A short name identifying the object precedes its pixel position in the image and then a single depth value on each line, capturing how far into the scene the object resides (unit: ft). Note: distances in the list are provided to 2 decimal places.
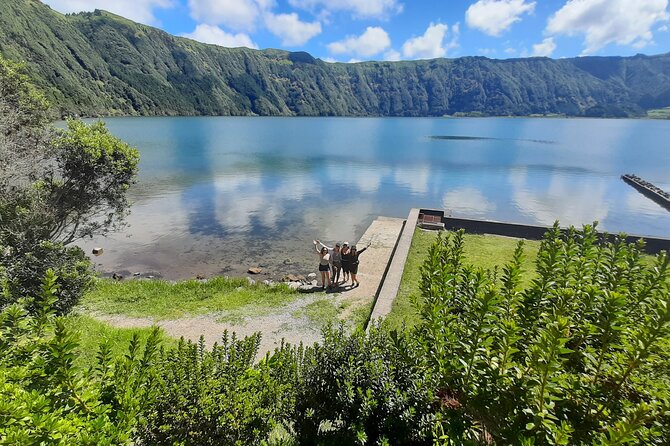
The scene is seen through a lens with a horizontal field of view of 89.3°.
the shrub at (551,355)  9.41
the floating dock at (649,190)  130.02
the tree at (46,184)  36.29
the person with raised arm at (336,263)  47.83
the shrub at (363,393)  13.23
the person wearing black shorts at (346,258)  46.79
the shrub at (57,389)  8.52
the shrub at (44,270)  33.42
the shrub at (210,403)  12.44
